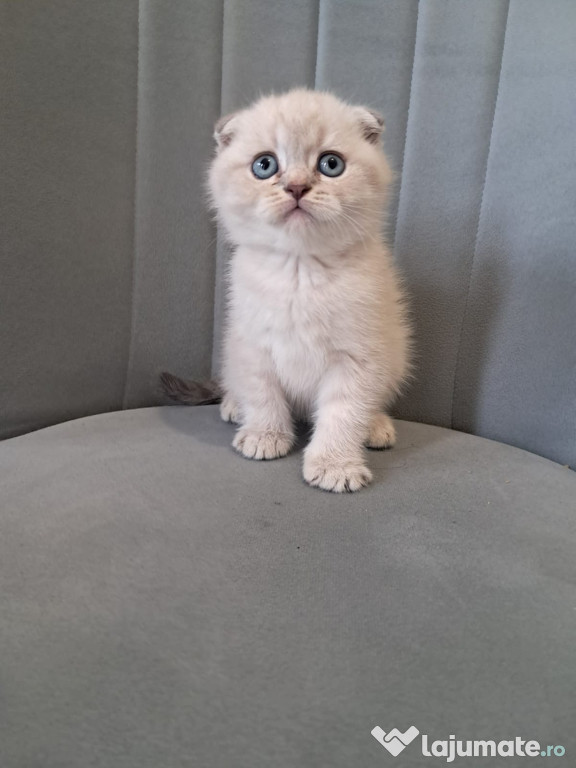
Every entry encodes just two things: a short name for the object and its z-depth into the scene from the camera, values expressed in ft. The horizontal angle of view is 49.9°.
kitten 0.87
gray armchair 0.53
